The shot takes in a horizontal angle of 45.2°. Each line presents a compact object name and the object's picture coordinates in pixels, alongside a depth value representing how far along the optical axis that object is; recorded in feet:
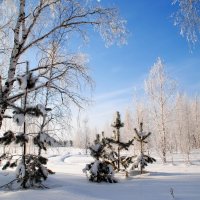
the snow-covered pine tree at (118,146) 37.75
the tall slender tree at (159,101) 79.85
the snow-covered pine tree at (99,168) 29.96
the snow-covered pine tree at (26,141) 21.84
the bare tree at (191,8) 15.68
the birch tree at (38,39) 22.92
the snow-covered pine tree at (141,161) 40.27
